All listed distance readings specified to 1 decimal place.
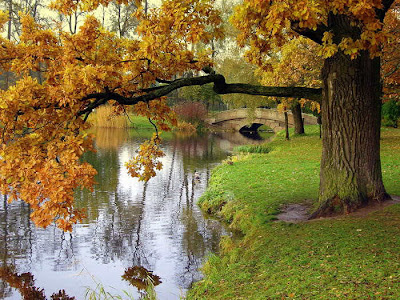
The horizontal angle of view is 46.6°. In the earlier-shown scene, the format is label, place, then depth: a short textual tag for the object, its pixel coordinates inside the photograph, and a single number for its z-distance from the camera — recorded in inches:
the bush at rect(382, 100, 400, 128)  1229.7
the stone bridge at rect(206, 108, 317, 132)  1752.0
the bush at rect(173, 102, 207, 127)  1974.7
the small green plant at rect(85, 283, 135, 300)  303.9
